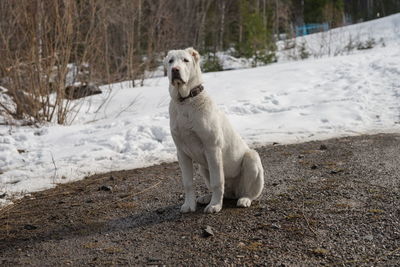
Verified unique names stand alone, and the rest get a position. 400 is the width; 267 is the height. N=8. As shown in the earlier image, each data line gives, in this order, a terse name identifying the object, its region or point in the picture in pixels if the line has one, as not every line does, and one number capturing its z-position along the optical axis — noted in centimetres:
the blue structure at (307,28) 3309
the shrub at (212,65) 1898
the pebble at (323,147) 666
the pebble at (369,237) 344
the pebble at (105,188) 542
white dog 408
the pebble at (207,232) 366
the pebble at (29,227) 425
